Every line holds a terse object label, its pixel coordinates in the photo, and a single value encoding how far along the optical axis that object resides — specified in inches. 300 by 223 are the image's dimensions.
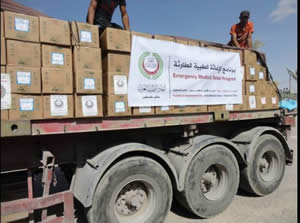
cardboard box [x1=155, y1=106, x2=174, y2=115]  117.8
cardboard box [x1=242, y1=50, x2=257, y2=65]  157.2
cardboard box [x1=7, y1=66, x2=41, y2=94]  84.1
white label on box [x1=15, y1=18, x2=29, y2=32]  86.0
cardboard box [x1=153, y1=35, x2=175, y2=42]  119.6
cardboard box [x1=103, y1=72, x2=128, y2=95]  103.2
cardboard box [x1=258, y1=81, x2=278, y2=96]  164.3
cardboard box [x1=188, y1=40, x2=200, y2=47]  132.3
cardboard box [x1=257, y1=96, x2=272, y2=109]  163.9
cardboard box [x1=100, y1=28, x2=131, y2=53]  103.2
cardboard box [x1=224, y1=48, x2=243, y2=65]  152.5
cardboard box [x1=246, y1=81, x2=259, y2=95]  157.2
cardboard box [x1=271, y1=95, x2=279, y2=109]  175.3
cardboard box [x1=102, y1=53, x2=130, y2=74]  103.5
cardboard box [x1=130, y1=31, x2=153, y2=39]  111.1
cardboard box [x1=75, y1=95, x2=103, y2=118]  95.7
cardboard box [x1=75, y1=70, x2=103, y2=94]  95.6
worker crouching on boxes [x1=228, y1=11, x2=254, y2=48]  193.3
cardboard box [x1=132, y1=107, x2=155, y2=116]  110.9
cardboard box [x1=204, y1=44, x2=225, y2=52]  139.6
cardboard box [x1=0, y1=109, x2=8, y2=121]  82.7
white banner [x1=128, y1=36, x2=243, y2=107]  112.2
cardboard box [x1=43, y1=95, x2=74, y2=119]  90.0
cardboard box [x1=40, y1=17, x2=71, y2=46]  90.2
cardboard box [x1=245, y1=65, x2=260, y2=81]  157.2
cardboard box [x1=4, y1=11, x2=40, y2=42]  84.1
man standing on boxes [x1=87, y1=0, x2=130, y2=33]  129.0
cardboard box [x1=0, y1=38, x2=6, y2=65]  82.4
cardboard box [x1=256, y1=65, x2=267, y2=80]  164.9
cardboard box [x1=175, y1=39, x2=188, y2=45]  126.8
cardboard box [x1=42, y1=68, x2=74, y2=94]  89.4
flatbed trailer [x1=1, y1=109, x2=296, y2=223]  101.5
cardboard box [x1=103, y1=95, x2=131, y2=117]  102.9
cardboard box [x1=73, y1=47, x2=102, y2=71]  96.2
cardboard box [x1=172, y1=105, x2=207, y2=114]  124.0
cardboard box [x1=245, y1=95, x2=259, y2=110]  156.0
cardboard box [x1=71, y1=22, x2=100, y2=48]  97.1
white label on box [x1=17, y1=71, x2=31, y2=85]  85.0
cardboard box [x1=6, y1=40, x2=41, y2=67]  84.2
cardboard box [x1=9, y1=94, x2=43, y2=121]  84.6
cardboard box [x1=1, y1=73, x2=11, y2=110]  82.5
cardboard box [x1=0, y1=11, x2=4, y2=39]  83.1
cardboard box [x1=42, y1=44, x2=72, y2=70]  90.6
